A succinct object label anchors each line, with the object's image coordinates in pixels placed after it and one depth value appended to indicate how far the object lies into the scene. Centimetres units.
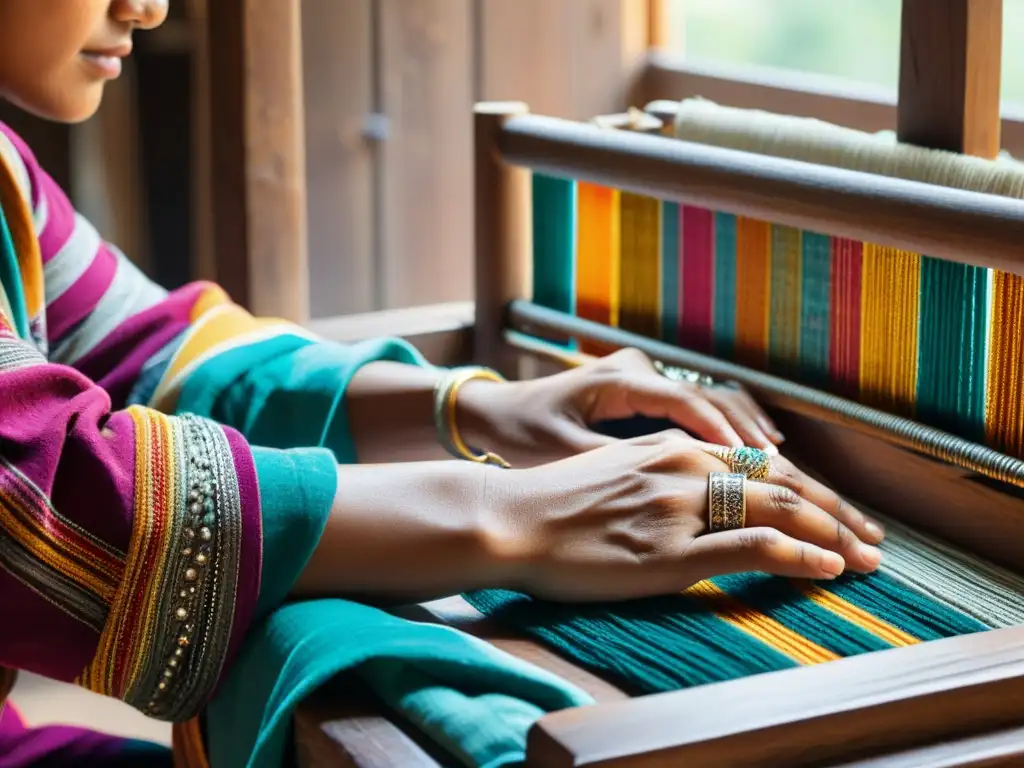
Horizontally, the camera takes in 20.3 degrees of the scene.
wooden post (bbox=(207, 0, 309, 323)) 166
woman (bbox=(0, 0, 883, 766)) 116
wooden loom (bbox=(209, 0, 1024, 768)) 104
